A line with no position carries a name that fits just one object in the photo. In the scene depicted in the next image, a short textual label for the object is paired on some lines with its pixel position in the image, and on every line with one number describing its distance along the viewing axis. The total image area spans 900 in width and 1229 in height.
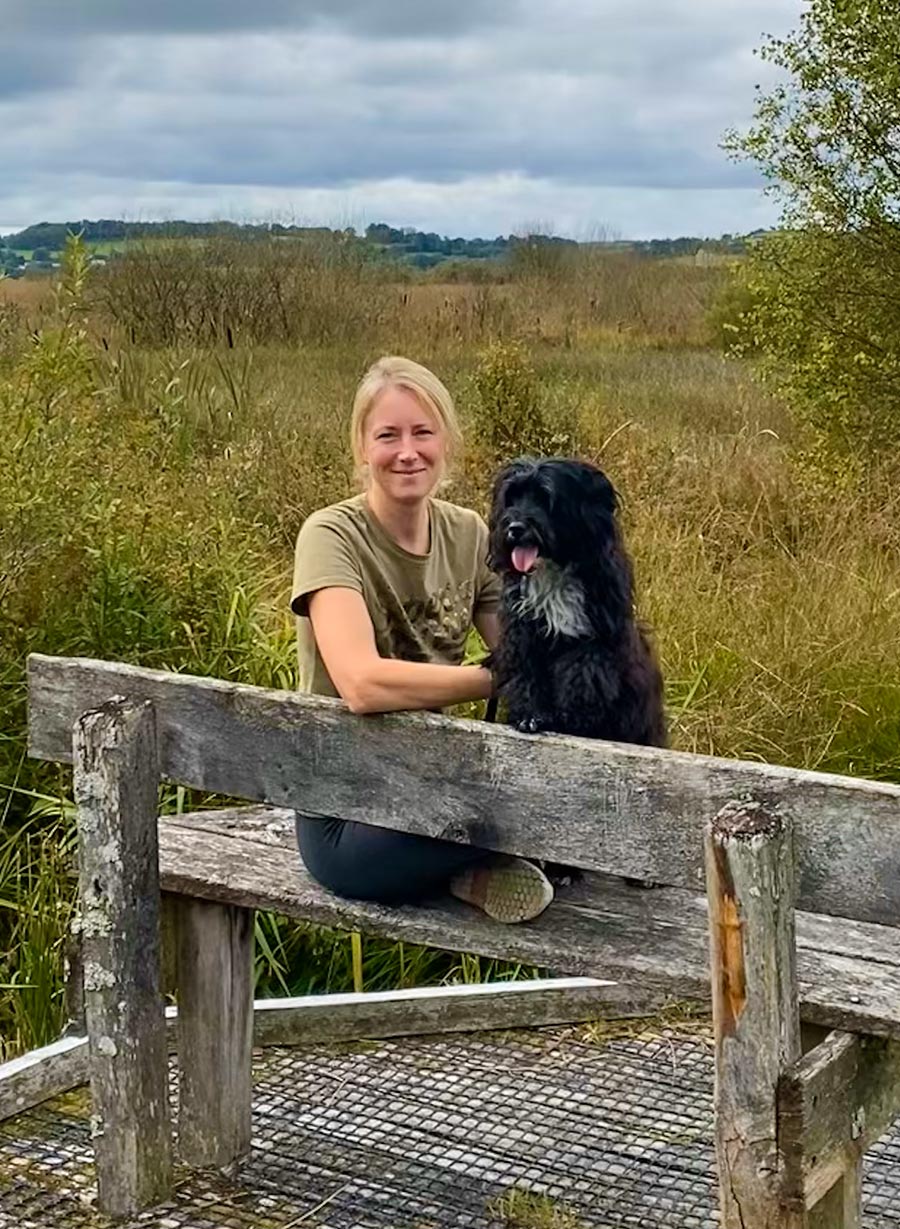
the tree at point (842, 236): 10.41
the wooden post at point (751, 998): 2.01
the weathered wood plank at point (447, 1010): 3.78
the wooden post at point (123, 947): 2.65
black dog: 2.67
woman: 2.69
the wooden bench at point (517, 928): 2.05
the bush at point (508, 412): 9.13
